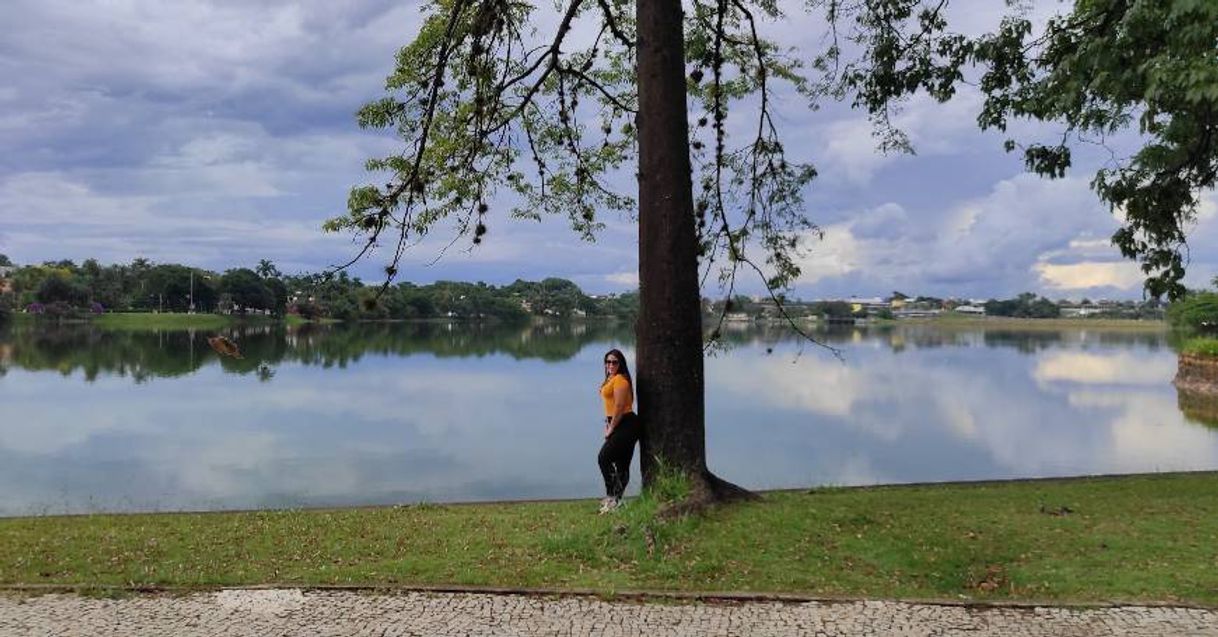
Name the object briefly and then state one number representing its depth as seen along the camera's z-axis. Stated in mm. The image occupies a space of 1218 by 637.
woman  6383
